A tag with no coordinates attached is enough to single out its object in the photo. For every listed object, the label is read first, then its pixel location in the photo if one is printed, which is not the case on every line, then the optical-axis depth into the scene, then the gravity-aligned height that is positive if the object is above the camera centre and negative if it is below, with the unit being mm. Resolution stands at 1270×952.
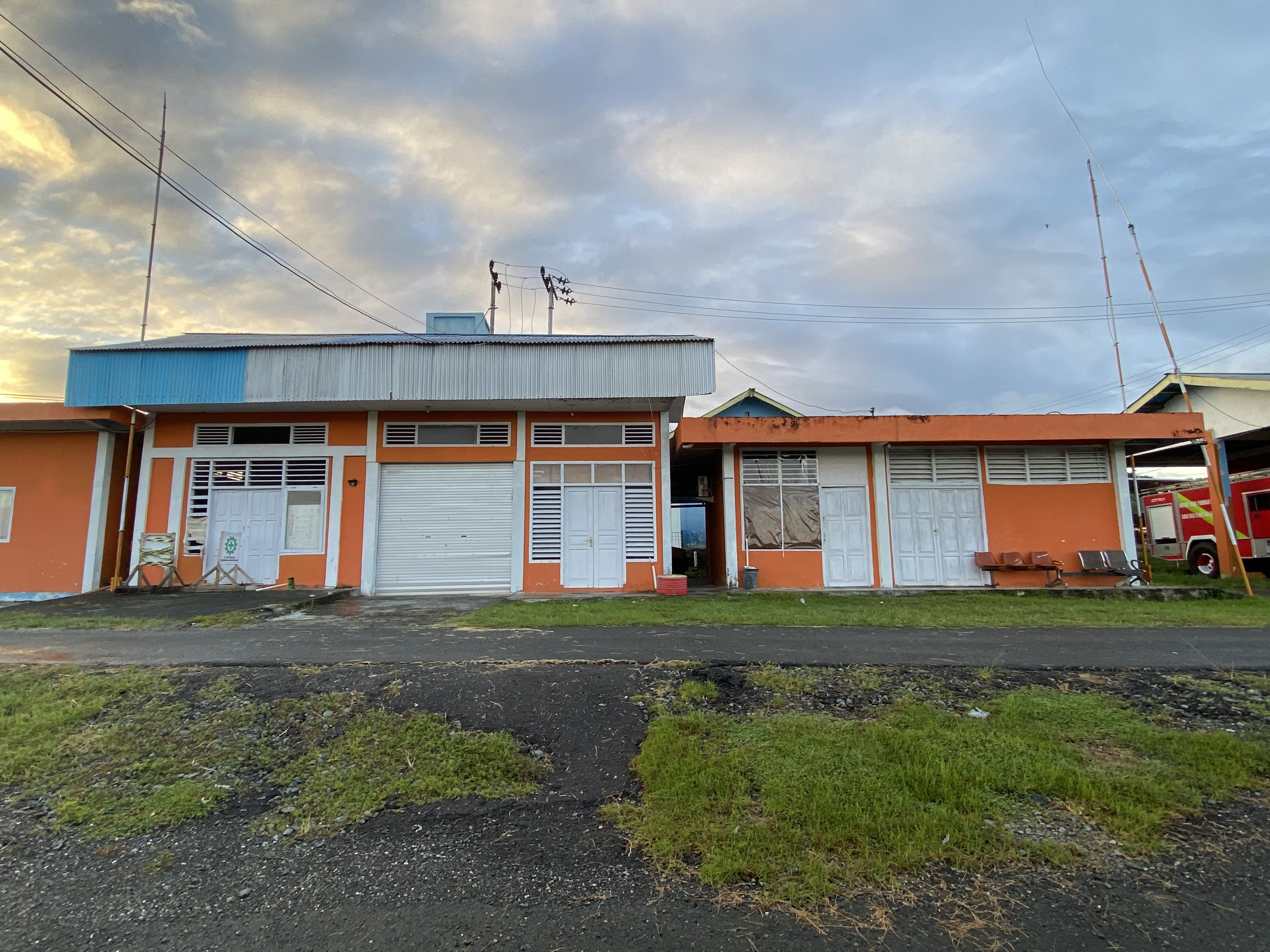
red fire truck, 15766 +629
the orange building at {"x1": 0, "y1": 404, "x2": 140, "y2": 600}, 12992 +1191
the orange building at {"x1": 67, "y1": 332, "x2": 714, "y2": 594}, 13344 +1376
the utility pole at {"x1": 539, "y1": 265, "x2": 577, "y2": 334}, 19891 +8391
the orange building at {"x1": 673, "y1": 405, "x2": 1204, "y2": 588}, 13477 +1147
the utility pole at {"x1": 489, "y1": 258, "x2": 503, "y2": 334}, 20781 +8815
